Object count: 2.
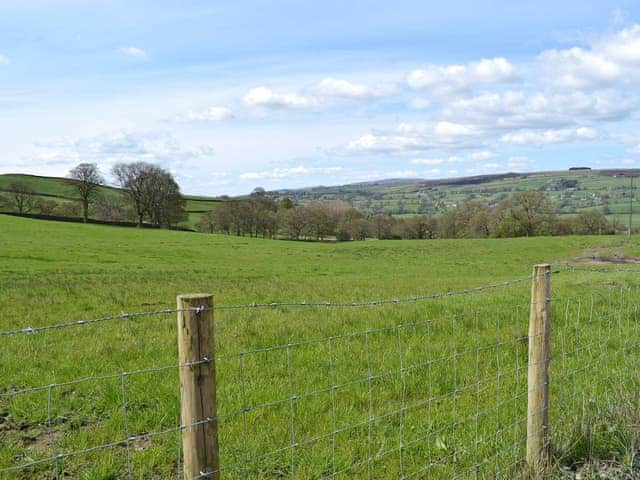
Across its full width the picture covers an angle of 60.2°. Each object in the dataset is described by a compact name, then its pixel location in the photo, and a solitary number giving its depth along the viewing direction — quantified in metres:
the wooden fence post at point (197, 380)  3.23
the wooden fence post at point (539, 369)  4.95
